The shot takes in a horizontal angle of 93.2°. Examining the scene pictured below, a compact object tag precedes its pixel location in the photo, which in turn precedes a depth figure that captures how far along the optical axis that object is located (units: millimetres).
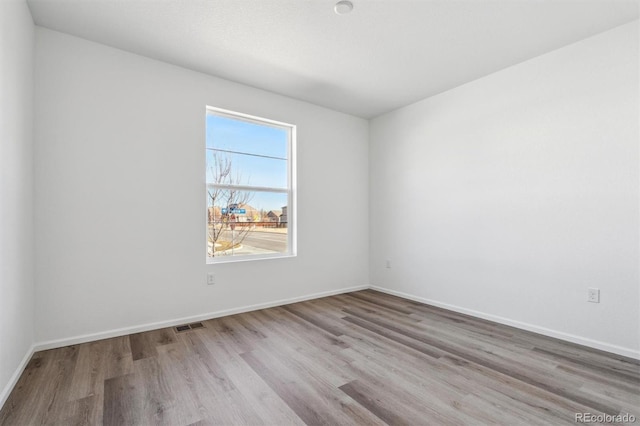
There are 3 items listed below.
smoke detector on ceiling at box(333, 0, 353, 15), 2199
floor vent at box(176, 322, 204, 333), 2937
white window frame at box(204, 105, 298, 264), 3631
